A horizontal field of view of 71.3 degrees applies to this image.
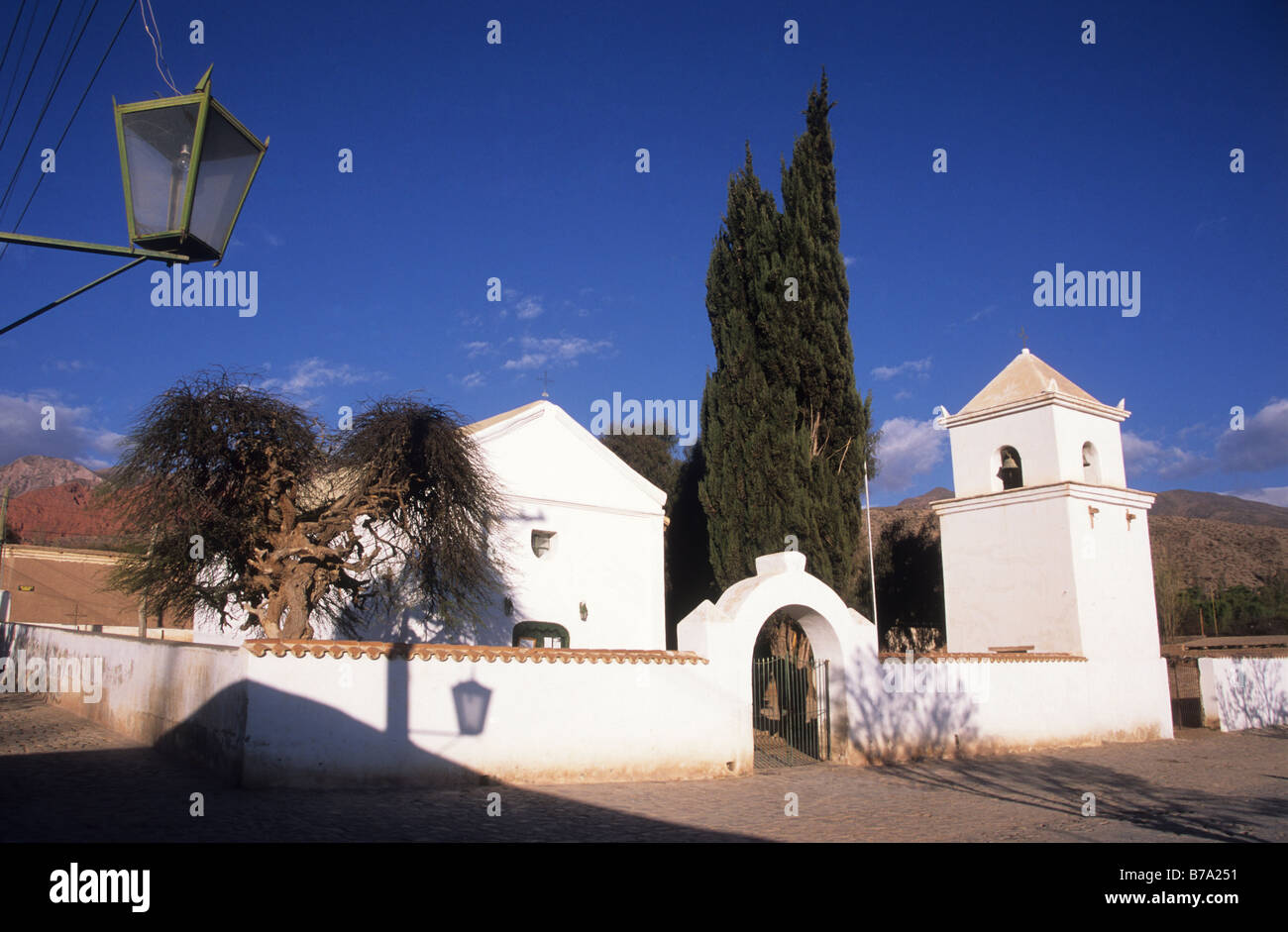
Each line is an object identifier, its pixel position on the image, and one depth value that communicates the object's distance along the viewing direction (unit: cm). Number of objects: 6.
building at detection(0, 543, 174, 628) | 3697
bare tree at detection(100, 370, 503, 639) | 1285
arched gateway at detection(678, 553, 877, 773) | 1328
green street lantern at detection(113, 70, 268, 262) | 441
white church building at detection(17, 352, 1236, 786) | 1051
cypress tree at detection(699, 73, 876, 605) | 1858
